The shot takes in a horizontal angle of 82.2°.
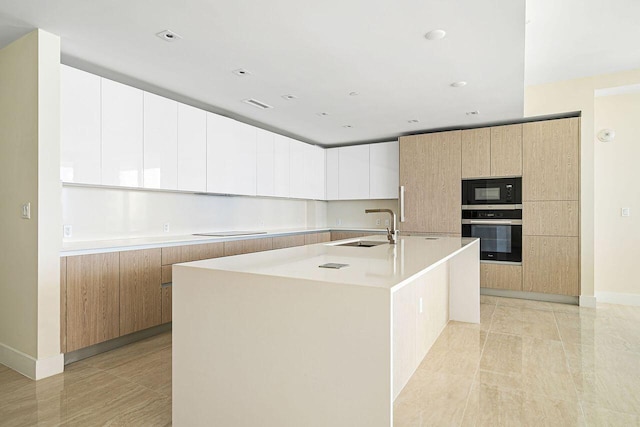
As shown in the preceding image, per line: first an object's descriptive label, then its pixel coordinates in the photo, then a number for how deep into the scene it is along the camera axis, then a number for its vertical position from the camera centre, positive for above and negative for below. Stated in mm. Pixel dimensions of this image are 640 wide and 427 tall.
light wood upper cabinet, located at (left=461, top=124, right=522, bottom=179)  4676 +788
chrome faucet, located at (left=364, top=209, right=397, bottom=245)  2918 -211
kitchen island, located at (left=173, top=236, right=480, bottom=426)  1301 -513
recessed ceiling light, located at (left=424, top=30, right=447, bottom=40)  2430 +1189
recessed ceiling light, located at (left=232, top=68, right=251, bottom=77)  3076 +1184
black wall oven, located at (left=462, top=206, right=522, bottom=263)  4695 -258
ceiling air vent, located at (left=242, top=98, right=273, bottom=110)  3896 +1180
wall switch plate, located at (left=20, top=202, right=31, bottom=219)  2498 -1
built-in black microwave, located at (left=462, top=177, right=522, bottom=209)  4702 +260
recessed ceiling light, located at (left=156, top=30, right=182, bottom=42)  2422 +1181
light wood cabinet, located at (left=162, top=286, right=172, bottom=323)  3250 -824
